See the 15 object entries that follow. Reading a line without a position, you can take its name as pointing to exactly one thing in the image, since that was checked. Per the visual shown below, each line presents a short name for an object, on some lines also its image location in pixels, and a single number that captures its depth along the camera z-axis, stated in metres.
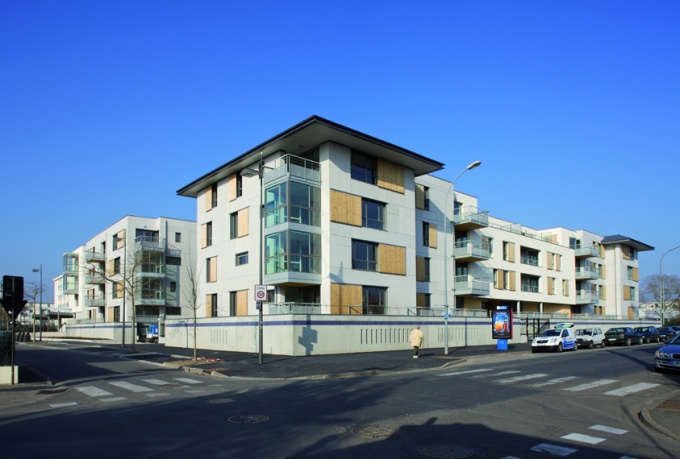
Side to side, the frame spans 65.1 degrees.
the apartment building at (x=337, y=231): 32.28
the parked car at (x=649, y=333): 44.16
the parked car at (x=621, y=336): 40.72
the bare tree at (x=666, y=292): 95.31
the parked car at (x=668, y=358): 18.80
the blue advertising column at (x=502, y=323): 39.06
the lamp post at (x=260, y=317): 22.92
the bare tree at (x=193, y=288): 30.25
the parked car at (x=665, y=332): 47.53
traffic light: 16.66
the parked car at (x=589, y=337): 36.81
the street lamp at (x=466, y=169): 27.56
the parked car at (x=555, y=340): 32.91
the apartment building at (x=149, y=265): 59.19
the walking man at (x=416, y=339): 26.33
